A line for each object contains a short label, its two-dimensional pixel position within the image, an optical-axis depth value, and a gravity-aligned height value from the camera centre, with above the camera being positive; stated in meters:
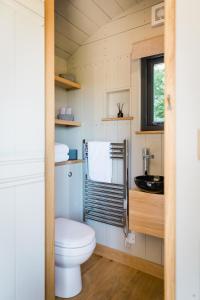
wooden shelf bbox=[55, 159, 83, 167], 2.09 -0.16
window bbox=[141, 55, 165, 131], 2.00 +0.52
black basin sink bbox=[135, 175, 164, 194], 1.63 -0.29
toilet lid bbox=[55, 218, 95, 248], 1.54 -0.67
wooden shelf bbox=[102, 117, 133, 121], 2.05 +0.28
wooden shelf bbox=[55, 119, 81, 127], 2.10 +0.25
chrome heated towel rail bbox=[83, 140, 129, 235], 2.07 -0.53
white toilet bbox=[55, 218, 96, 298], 1.53 -0.78
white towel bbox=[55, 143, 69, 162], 2.02 -0.05
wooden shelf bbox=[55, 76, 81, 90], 2.11 +0.67
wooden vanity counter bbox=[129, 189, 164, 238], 1.58 -0.51
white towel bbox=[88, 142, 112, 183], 2.14 -0.15
